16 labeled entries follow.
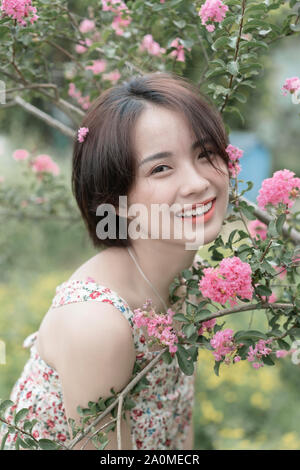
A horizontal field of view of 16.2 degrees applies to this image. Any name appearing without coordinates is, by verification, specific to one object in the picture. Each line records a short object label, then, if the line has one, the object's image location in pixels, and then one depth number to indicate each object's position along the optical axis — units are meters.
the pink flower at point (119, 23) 1.60
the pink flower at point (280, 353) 1.36
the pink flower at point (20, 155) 1.95
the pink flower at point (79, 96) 1.70
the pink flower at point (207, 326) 1.26
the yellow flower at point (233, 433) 2.04
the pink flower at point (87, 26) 1.65
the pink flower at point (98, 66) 1.64
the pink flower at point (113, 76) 1.64
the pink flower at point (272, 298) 1.47
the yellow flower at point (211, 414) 2.19
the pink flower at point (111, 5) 1.54
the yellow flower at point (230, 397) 2.31
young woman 1.30
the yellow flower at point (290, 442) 1.92
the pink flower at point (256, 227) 1.57
